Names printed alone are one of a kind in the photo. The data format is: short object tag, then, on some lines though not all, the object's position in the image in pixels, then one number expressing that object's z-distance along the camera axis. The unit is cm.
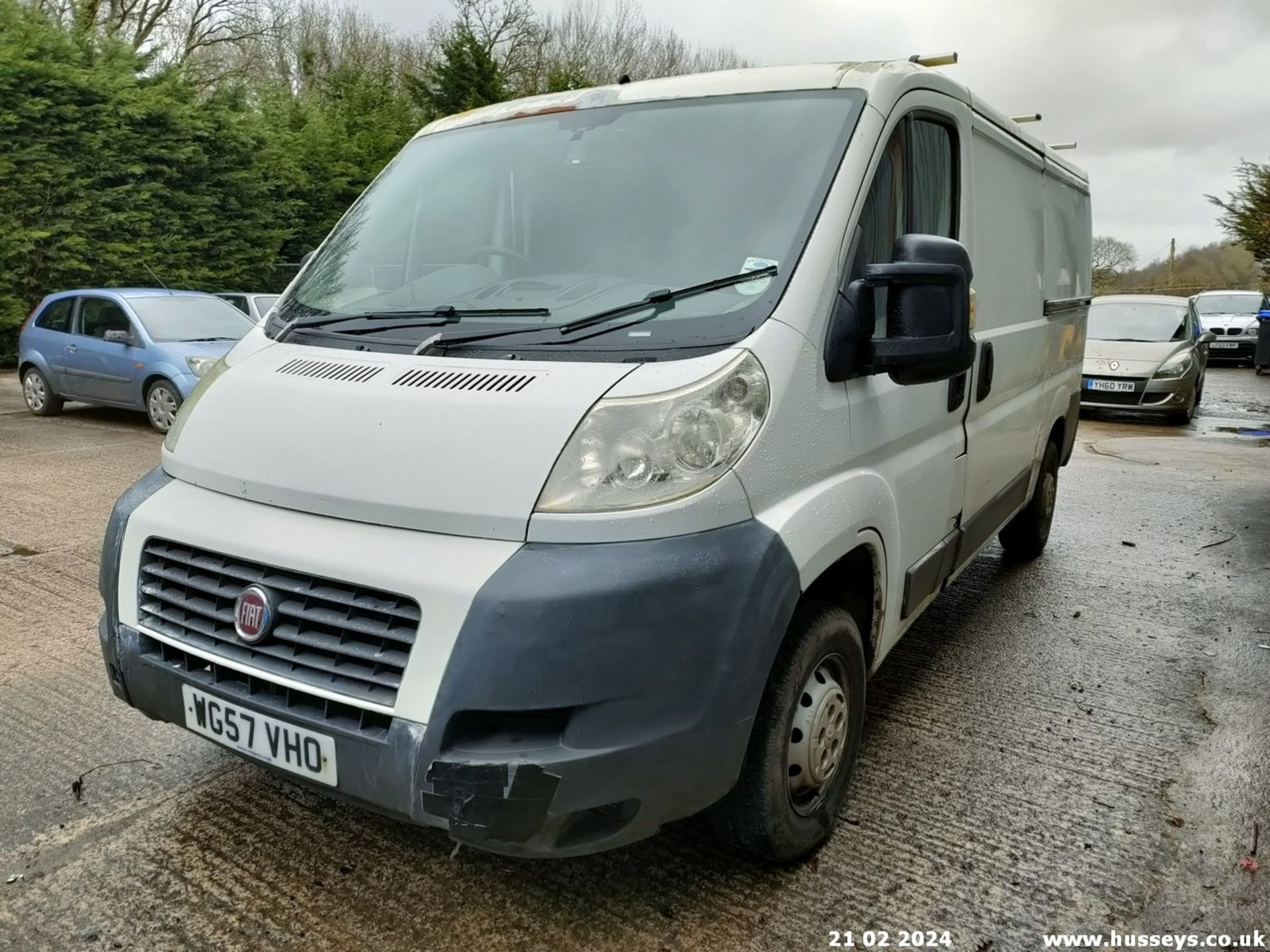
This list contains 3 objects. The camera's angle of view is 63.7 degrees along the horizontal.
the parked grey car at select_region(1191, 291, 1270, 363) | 2070
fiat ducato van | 211
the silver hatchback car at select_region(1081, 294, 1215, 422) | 1239
